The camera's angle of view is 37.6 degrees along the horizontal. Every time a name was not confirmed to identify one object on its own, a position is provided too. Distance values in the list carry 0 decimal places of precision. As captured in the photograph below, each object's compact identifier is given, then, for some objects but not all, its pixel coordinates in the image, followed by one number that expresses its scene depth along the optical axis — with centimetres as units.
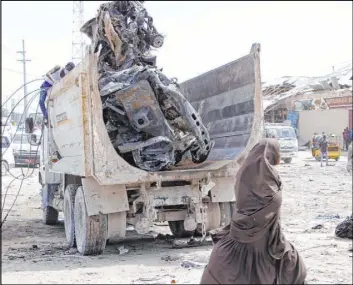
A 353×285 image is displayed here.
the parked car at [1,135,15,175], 2176
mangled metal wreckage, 645
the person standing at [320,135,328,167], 2253
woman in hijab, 406
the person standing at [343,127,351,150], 3112
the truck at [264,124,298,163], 2552
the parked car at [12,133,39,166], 1823
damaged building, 3519
